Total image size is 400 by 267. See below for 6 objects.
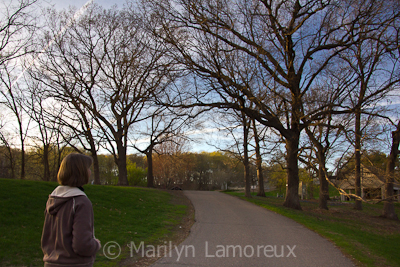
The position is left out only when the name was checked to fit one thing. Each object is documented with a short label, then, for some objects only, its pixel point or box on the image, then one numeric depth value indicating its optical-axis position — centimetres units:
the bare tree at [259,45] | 1293
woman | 239
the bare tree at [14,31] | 1095
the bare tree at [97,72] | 2133
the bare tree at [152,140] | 2686
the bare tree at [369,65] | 1329
